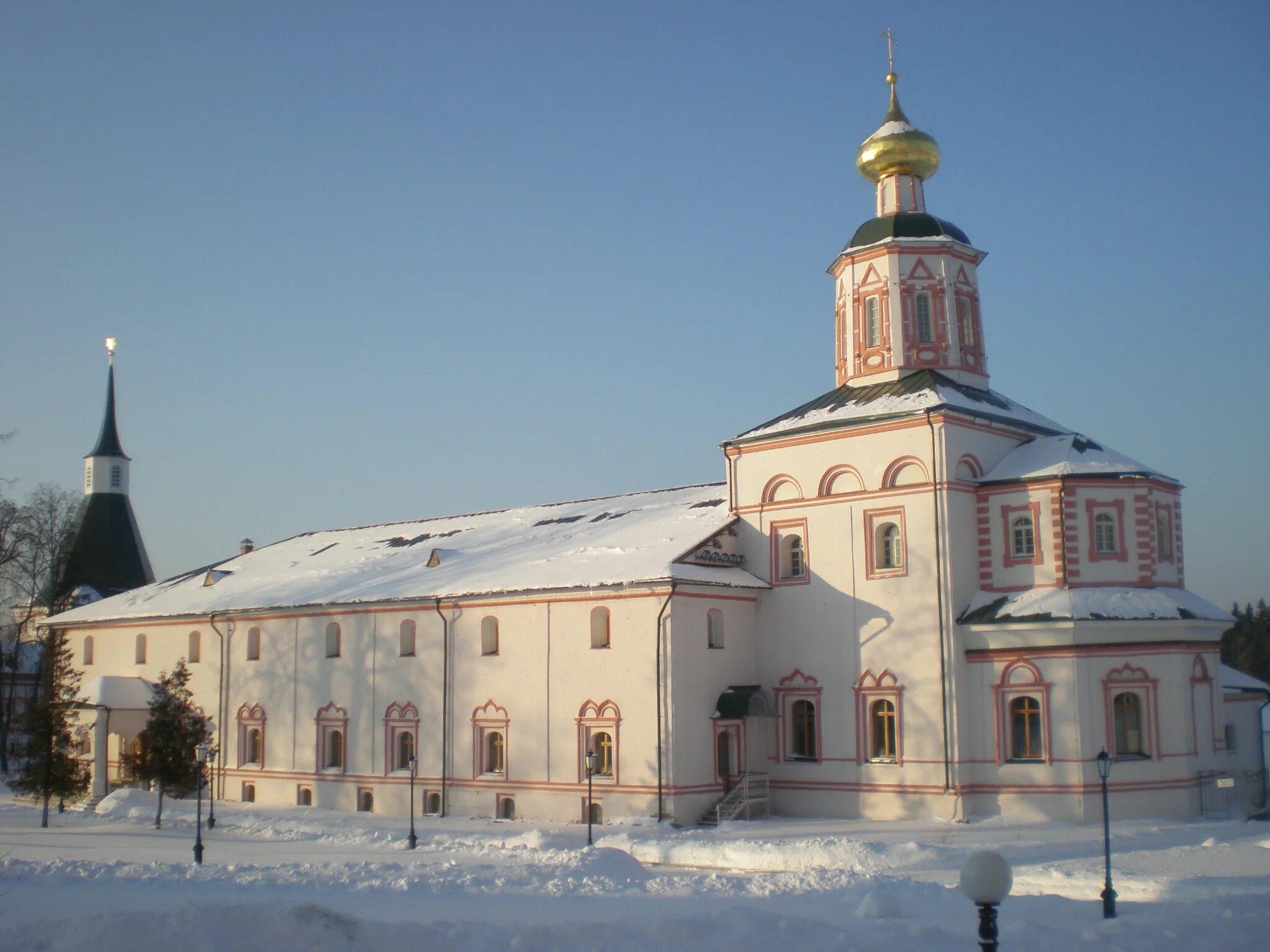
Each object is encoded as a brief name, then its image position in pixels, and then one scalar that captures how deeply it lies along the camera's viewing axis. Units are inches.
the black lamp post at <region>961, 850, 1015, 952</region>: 385.1
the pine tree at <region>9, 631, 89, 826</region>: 1352.1
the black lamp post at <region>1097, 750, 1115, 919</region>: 644.7
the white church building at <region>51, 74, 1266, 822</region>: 1145.4
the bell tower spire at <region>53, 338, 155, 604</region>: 2501.2
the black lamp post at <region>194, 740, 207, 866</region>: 992.1
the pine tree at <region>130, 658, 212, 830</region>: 1280.8
